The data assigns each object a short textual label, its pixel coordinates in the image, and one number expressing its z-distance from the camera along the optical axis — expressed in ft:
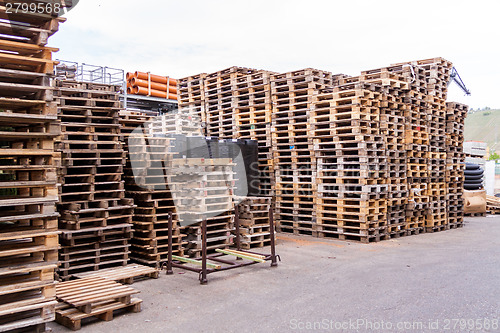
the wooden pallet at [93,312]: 17.39
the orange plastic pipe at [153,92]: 69.67
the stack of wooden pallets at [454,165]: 46.37
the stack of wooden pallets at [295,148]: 39.24
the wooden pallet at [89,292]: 17.94
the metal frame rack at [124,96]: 63.58
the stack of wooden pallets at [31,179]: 16.20
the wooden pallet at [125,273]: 22.74
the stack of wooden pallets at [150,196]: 28.02
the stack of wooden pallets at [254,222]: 33.73
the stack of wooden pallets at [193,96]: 49.06
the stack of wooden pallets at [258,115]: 42.32
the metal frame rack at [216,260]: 23.91
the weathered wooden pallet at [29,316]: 15.82
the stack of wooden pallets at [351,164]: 35.58
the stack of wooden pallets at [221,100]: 45.57
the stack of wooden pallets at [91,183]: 24.89
